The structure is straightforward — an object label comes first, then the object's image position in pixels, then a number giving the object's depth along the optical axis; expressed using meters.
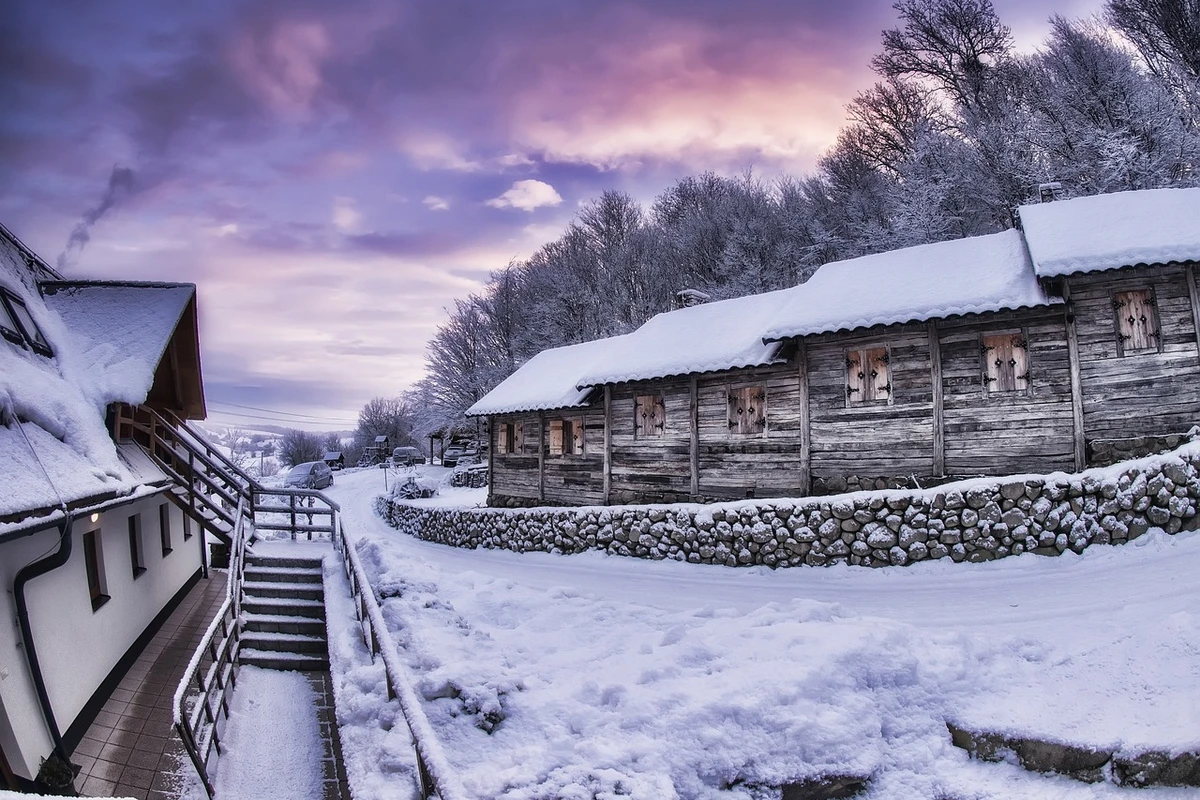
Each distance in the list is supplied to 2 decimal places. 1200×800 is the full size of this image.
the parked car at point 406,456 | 51.15
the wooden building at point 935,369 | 11.72
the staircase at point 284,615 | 9.39
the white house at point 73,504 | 5.81
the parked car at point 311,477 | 35.34
